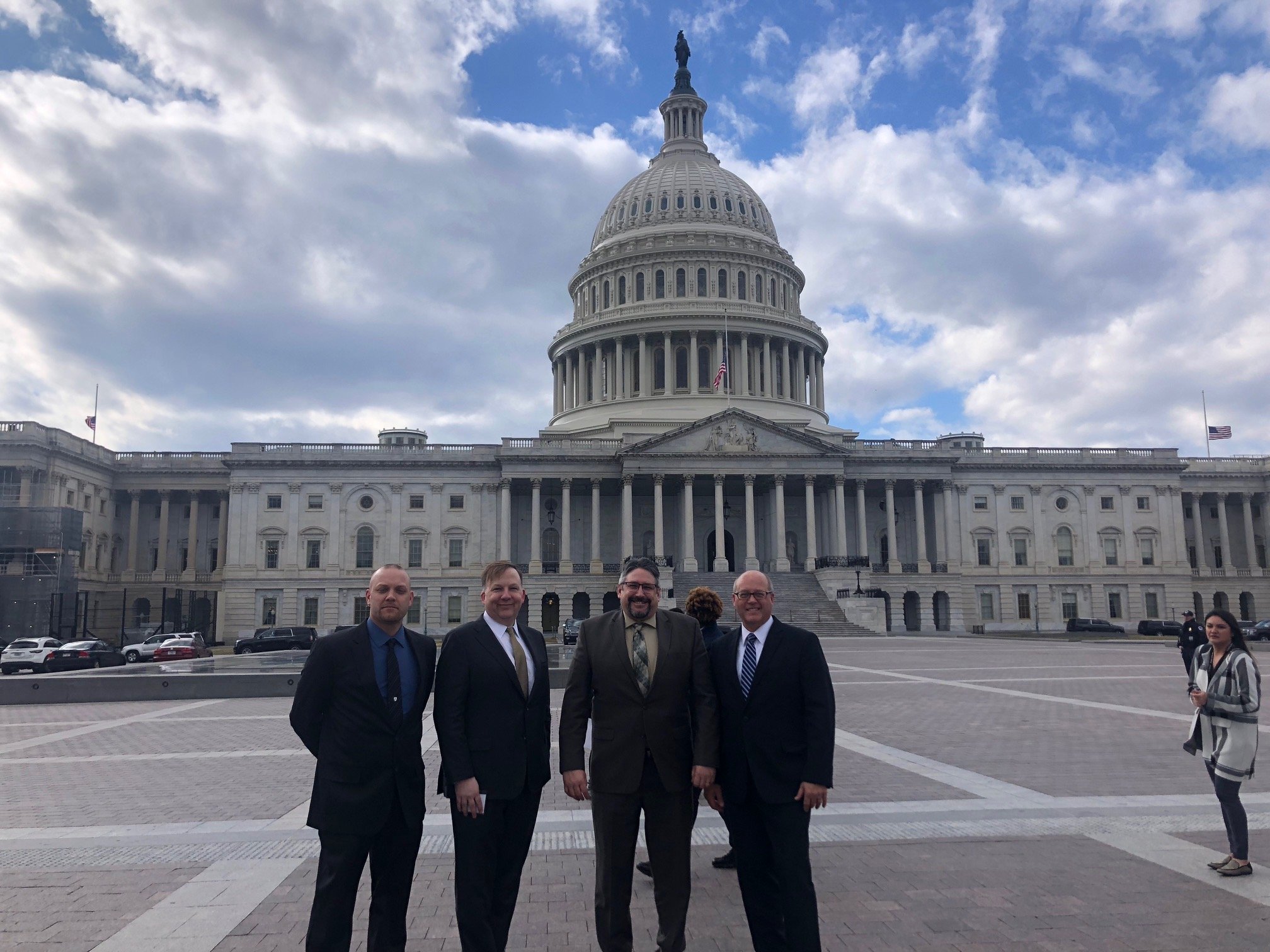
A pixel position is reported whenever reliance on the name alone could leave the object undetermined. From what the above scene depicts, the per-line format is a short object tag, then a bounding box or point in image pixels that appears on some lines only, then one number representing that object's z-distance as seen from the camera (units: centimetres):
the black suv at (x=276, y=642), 4878
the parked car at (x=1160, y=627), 5781
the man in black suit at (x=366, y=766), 628
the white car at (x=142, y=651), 4278
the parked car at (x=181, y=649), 4231
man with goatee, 675
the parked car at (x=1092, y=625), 6238
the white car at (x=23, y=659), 3562
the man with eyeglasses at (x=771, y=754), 658
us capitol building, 6969
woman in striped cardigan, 845
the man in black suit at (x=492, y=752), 647
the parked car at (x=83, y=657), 3672
